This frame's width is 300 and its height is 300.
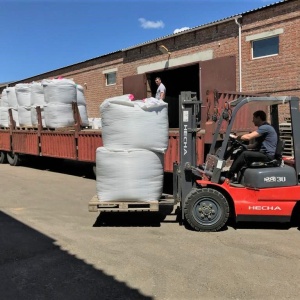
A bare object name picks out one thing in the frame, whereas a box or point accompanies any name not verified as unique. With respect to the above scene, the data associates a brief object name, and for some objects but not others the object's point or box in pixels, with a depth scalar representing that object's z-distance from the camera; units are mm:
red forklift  5426
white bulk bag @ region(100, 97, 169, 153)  5820
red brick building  11867
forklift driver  5559
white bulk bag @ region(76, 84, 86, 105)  12805
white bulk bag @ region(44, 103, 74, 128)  11719
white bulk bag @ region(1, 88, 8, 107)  14632
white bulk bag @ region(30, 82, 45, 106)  12312
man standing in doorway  10803
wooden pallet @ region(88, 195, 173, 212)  5762
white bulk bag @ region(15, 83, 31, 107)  13109
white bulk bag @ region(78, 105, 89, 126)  12641
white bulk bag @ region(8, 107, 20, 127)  14132
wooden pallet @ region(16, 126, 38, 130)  13284
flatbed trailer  7556
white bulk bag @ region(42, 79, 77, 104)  11547
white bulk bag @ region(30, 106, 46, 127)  12484
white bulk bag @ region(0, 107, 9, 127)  14993
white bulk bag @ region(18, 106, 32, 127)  13344
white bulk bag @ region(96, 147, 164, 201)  5785
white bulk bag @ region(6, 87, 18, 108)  13969
